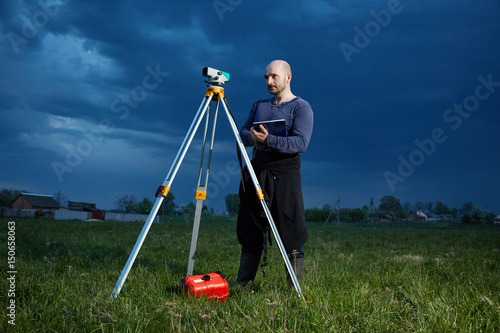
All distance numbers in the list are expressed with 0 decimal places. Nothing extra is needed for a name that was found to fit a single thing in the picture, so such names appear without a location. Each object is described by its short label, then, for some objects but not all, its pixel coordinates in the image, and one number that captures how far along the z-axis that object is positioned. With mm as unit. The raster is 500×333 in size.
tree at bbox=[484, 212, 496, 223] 45062
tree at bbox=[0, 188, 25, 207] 62706
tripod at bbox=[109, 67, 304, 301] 3111
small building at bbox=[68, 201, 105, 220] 60000
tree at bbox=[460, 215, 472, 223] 48062
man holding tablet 3736
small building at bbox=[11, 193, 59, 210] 58031
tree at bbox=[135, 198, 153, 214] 72106
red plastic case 3318
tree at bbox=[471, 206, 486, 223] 47344
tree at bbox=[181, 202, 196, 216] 56862
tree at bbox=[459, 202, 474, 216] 69412
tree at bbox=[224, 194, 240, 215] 61812
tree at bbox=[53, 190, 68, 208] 60422
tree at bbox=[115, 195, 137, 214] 67812
